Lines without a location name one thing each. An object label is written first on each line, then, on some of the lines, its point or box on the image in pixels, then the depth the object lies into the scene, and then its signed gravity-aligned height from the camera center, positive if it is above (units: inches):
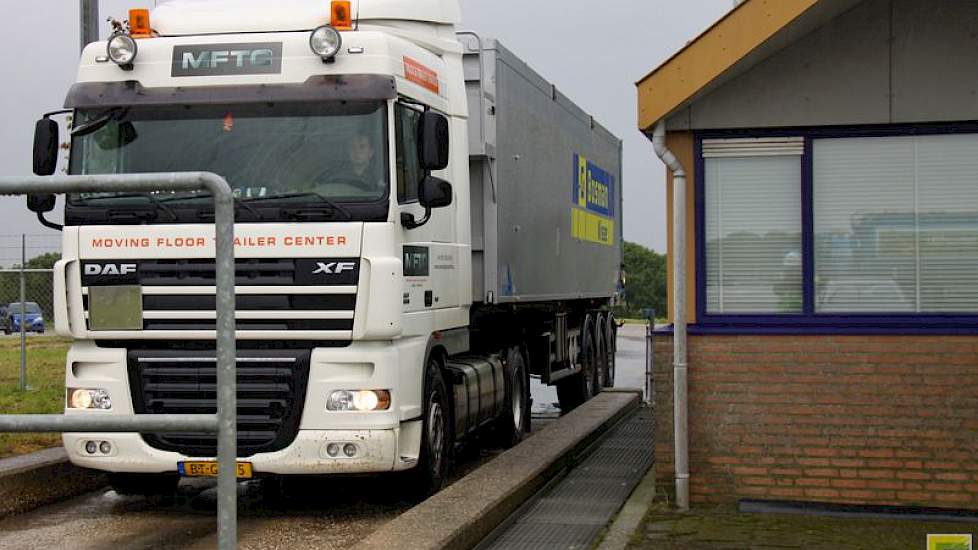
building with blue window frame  346.0 +8.0
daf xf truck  366.0 +15.2
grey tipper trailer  491.8 +44.3
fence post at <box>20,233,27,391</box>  670.5 -15.8
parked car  882.8 -14.2
